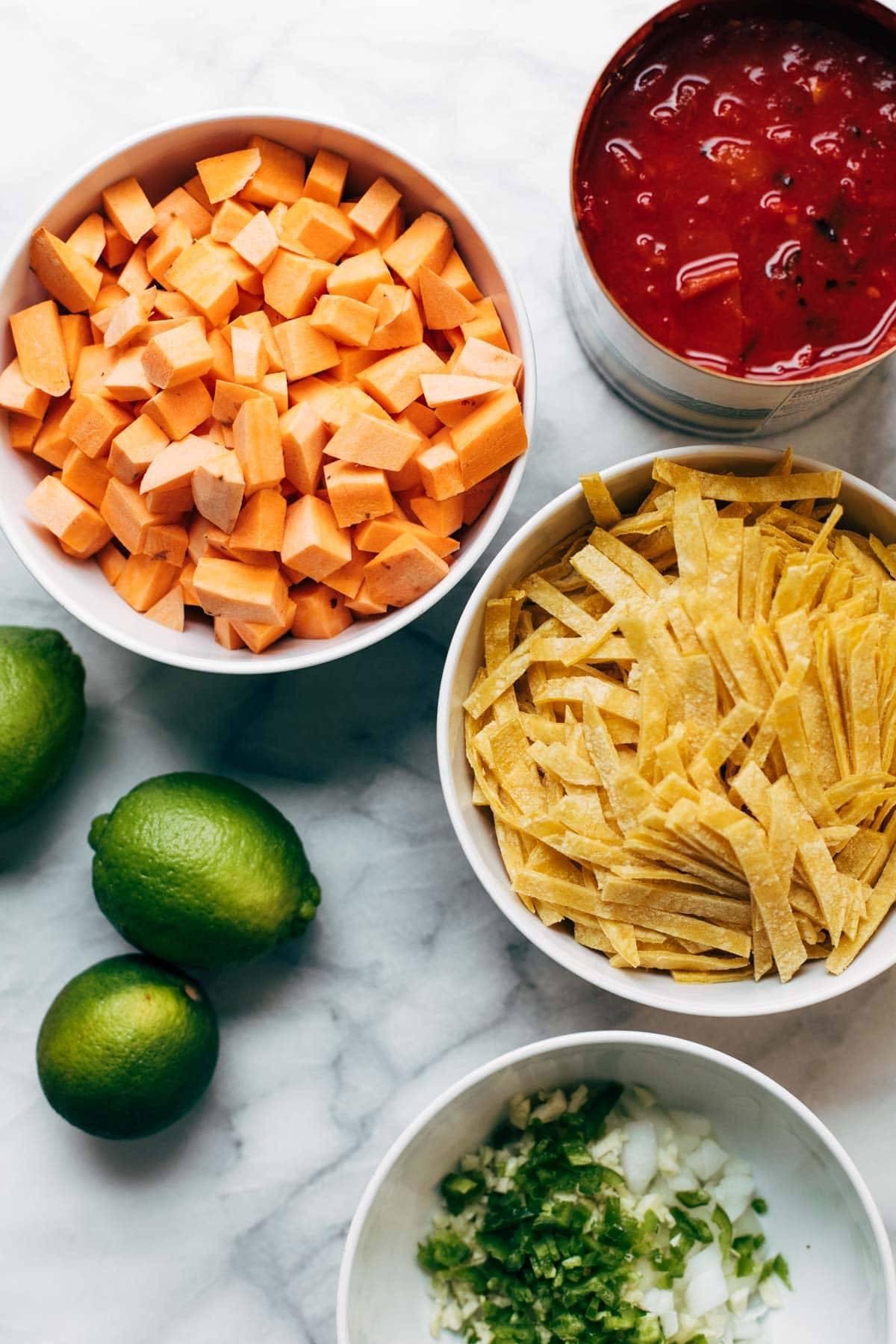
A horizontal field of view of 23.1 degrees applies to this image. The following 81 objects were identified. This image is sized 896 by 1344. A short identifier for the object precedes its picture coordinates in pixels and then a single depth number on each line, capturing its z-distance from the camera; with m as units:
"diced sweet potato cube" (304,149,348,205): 0.62
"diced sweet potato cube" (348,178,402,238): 0.61
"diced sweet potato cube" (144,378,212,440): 0.60
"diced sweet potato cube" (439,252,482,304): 0.62
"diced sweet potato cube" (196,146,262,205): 0.61
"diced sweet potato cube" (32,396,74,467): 0.62
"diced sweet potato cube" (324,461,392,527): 0.59
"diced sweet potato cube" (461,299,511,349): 0.61
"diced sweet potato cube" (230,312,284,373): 0.60
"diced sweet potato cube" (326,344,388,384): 0.61
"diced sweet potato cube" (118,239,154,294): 0.61
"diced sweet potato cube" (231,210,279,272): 0.60
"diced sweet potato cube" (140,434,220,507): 0.59
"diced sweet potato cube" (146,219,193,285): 0.61
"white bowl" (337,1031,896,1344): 0.61
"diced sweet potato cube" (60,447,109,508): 0.61
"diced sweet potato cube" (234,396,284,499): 0.59
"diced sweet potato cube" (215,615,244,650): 0.62
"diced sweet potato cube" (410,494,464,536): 0.61
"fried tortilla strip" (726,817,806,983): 0.58
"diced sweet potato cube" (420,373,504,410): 0.59
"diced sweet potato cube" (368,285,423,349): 0.60
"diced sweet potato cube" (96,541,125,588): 0.63
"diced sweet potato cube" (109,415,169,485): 0.60
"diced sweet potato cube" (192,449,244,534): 0.59
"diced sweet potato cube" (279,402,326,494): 0.60
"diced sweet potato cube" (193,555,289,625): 0.60
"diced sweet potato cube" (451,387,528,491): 0.59
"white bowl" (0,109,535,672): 0.61
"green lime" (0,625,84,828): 0.62
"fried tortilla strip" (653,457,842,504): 0.61
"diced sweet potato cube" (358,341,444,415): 0.60
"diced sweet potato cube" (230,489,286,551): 0.60
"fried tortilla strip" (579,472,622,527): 0.60
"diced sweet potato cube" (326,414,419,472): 0.59
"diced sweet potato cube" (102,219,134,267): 0.62
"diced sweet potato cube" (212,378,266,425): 0.59
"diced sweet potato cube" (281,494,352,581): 0.60
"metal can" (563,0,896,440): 0.58
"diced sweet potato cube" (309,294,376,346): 0.60
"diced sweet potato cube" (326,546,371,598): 0.61
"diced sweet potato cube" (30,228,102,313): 0.60
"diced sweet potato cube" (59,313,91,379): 0.61
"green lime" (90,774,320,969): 0.62
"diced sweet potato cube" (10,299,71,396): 0.61
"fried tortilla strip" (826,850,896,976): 0.60
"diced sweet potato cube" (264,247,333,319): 0.60
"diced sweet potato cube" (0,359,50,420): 0.61
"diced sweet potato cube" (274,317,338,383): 0.60
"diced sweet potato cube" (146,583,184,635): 0.62
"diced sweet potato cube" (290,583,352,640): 0.62
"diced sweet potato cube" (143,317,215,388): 0.59
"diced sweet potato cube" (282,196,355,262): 0.61
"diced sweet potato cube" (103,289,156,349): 0.60
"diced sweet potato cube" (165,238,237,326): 0.60
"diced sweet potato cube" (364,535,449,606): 0.60
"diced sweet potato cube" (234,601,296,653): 0.61
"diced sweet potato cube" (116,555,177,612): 0.62
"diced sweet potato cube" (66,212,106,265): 0.61
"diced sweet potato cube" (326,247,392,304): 0.60
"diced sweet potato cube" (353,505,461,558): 0.60
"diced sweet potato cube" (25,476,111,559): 0.61
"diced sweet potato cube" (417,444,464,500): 0.60
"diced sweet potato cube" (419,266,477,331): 0.61
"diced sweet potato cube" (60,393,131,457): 0.60
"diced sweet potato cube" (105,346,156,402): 0.60
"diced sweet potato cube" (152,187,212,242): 0.61
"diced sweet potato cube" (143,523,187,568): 0.61
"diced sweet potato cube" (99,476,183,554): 0.60
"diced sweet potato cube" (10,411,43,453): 0.62
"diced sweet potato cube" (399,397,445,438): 0.61
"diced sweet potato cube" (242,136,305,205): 0.61
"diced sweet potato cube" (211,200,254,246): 0.61
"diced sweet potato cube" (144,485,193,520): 0.60
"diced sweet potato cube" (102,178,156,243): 0.61
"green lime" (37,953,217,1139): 0.62
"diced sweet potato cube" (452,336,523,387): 0.60
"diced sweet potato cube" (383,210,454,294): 0.61
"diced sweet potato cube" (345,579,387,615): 0.61
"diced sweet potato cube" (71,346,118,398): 0.61
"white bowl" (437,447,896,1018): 0.60
